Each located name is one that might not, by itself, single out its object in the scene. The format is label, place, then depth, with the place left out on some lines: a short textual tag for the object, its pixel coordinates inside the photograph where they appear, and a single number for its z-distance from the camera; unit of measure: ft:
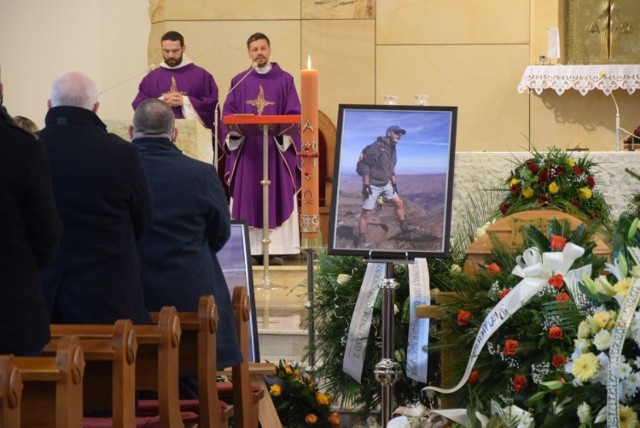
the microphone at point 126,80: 52.08
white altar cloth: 48.93
